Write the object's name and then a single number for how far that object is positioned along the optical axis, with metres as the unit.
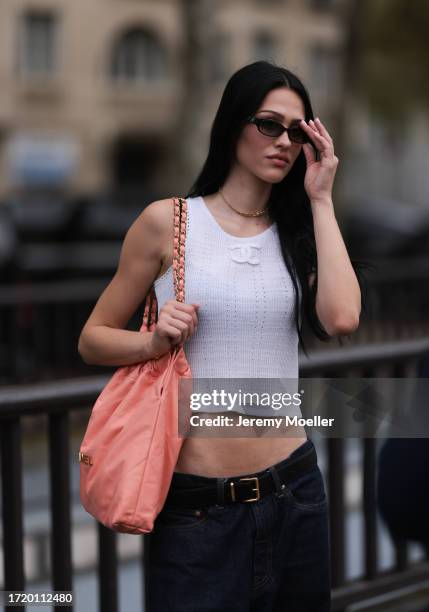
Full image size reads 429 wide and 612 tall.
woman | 5.17
